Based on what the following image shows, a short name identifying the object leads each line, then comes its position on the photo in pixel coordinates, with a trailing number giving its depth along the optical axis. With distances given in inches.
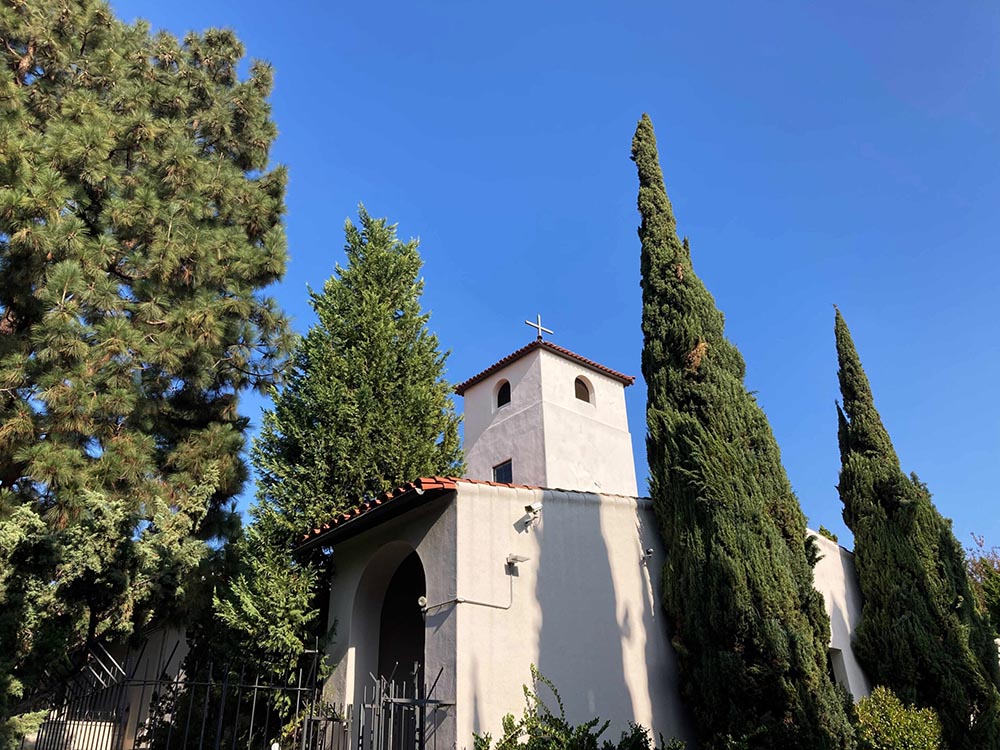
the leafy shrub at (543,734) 279.3
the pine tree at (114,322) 349.4
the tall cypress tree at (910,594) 412.2
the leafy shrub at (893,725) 342.6
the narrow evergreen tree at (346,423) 409.1
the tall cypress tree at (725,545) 331.6
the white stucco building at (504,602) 331.6
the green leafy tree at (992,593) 361.3
